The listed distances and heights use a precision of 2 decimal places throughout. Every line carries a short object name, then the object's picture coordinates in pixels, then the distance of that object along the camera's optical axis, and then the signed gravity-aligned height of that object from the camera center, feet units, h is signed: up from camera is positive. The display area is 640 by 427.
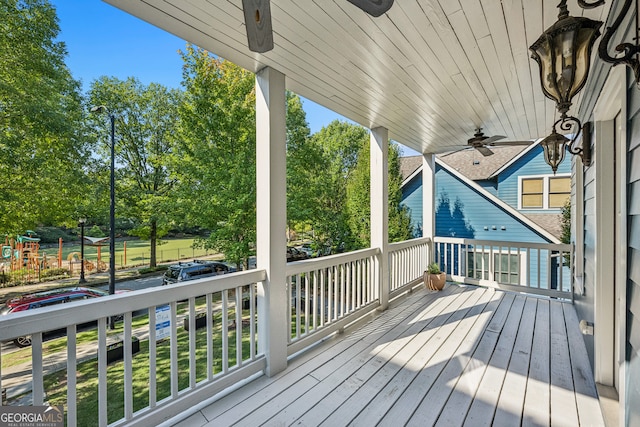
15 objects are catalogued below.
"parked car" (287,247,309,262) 30.10 -4.66
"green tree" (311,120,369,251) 32.37 +1.89
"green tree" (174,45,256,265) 21.95 +4.85
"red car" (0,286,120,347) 9.98 -3.32
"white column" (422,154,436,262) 17.95 +0.96
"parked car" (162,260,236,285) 16.74 -3.78
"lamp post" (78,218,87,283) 13.29 -1.61
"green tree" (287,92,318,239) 26.39 +4.94
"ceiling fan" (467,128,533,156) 12.01 +3.16
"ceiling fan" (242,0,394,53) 2.72 +2.08
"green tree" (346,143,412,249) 30.78 +0.76
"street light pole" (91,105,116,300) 14.43 -1.29
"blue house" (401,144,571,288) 26.07 +1.52
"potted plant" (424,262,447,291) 15.93 -3.85
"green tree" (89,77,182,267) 17.66 +4.94
